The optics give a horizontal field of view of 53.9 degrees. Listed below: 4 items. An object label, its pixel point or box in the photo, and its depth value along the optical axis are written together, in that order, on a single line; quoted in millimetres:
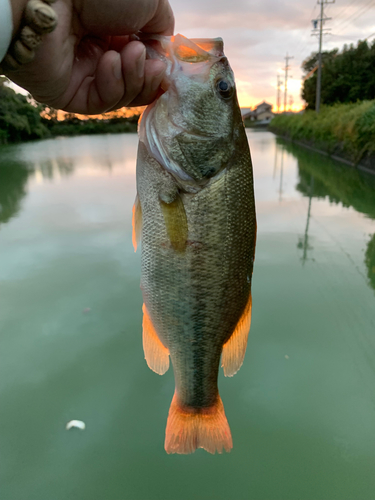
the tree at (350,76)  28062
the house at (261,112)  83862
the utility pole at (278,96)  57703
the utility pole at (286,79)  47656
